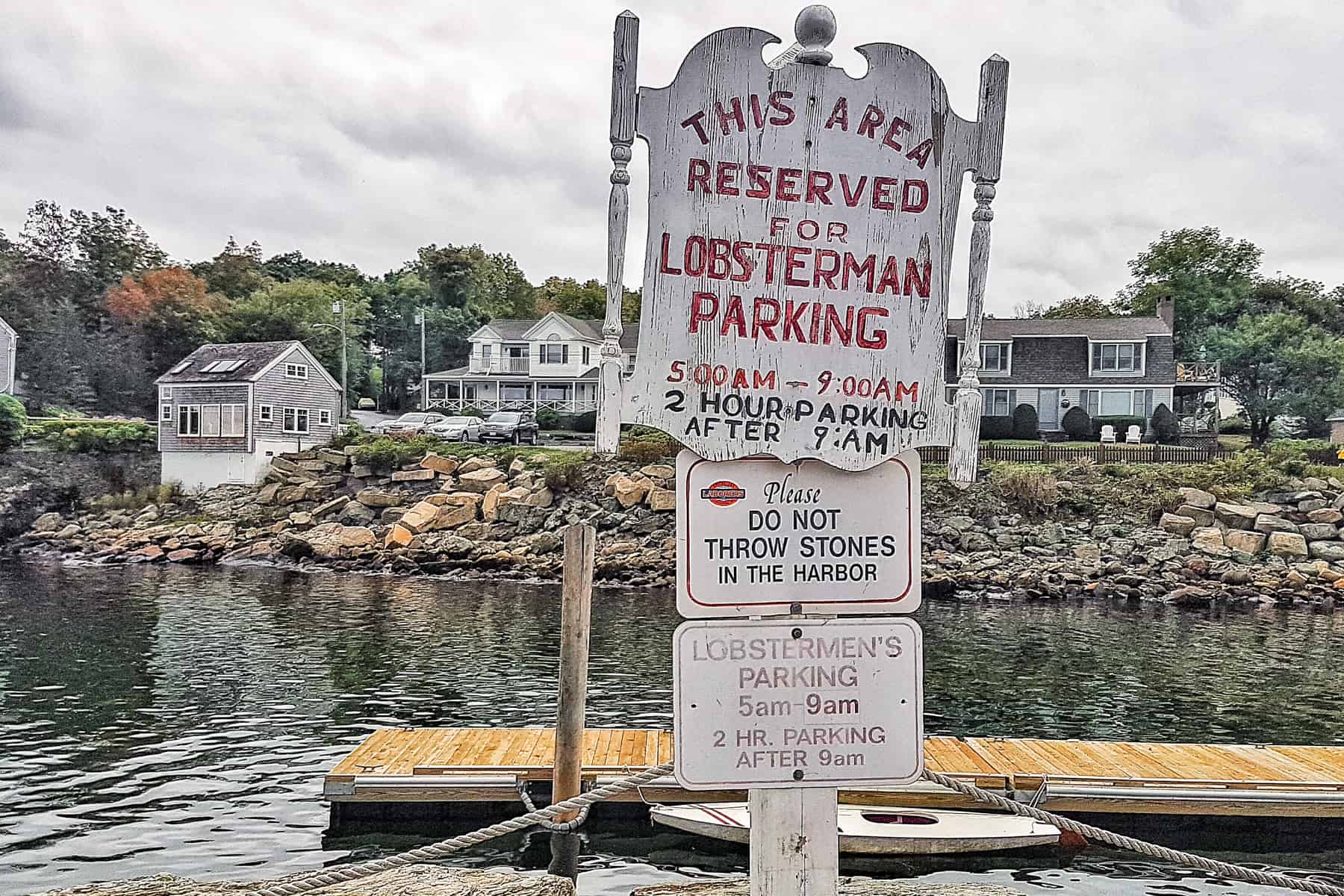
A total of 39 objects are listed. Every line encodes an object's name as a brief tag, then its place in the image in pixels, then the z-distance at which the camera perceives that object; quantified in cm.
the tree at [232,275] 8156
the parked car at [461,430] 5101
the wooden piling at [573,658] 988
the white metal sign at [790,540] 383
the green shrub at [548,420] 5572
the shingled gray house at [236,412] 4947
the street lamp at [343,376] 6320
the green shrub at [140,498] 4875
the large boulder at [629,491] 4009
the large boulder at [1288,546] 3488
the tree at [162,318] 6912
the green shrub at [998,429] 5009
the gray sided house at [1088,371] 5453
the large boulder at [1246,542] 3509
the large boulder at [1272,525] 3606
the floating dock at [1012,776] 998
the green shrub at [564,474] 4219
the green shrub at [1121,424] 5178
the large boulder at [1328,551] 3453
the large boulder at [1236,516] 3662
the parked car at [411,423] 5294
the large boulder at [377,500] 4391
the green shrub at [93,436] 5172
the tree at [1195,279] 7244
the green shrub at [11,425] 5188
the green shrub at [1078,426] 5162
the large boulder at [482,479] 4309
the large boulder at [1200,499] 3828
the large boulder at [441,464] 4534
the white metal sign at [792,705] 384
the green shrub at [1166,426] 4991
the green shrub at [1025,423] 5034
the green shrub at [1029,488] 3953
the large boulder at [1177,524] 3712
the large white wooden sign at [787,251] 380
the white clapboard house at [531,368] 6272
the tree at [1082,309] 7931
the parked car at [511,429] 5122
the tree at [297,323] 7119
